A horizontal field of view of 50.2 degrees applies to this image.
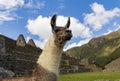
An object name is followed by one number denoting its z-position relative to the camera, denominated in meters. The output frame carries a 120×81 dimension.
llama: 3.20
